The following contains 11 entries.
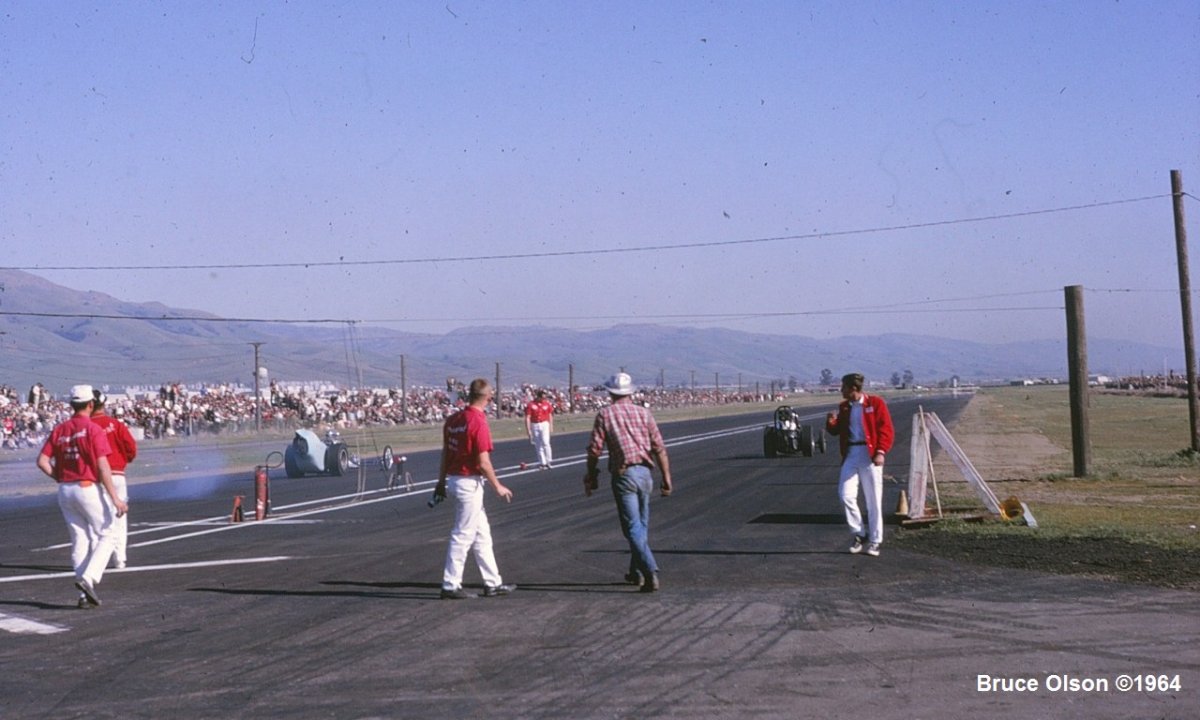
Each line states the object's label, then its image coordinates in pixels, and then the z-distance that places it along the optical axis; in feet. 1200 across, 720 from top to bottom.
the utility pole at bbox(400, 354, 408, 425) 281.04
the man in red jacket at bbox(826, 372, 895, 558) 45.52
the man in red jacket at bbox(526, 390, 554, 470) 105.91
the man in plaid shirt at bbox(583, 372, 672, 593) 37.73
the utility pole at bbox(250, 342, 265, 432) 219.32
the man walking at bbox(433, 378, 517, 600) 37.55
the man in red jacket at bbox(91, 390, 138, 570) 43.86
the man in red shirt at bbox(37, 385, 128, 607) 37.70
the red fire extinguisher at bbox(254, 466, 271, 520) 67.21
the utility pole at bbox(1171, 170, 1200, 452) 95.09
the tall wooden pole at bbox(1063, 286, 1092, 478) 86.22
